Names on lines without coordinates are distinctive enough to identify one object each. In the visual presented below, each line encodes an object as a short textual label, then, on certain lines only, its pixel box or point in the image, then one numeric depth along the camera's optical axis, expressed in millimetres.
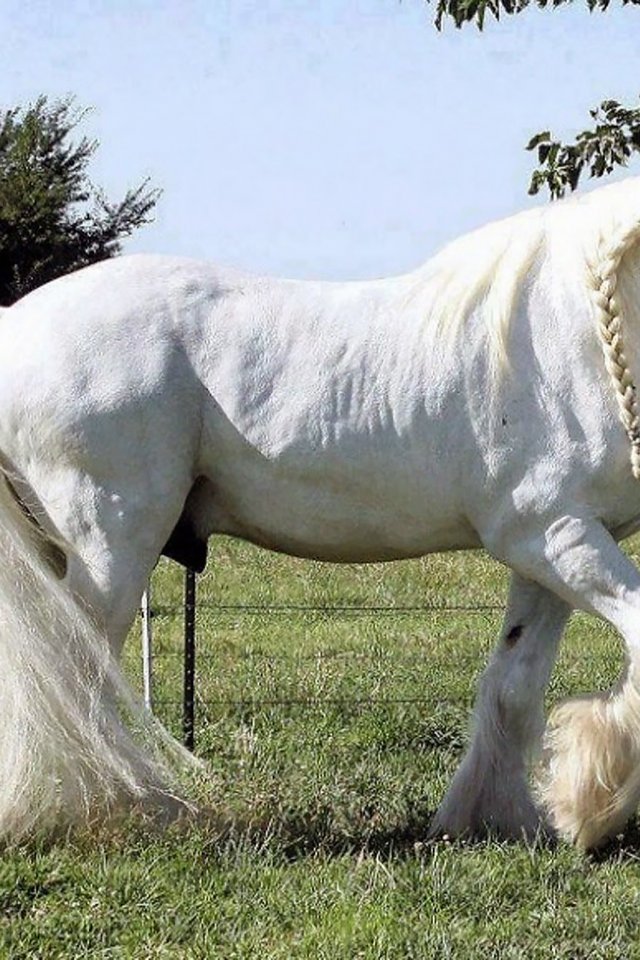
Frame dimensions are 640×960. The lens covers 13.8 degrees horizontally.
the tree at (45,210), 43613
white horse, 6804
